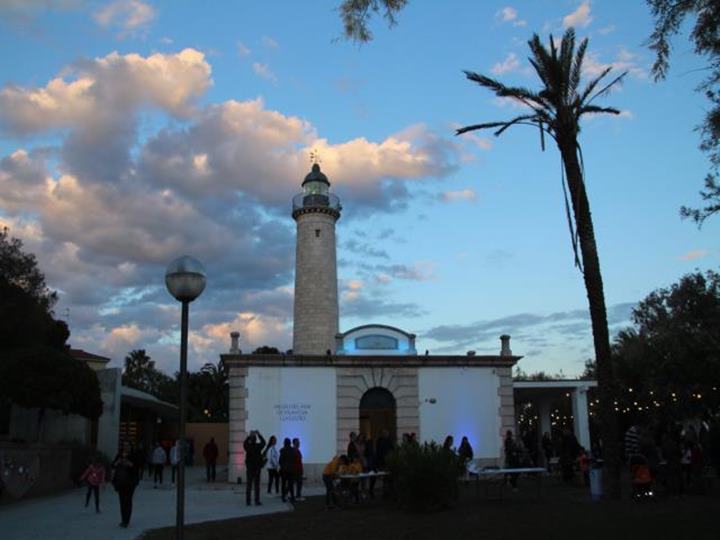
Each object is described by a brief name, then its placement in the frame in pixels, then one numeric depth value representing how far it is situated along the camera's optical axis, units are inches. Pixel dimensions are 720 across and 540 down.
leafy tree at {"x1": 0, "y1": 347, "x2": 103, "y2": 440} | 904.3
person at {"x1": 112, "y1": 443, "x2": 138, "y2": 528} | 516.7
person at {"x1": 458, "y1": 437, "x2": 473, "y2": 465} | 775.2
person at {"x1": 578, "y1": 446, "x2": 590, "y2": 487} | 772.0
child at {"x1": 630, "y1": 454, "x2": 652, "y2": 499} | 557.3
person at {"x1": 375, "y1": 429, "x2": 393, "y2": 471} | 737.6
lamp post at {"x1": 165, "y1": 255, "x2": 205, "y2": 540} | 336.1
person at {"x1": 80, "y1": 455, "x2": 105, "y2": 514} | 620.4
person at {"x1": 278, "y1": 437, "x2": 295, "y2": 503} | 663.1
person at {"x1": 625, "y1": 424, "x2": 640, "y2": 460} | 624.4
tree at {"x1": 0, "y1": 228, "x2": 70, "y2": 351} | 951.6
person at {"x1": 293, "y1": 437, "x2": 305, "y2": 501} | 669.3
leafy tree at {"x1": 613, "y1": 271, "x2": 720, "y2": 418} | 1218.0
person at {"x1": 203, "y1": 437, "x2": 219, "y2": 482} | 1011.3
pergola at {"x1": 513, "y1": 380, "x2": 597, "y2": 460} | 1175.0
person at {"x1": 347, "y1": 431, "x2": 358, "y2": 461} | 690.2
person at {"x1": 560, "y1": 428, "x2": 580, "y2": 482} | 793.6
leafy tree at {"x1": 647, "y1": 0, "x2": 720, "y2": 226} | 383.2
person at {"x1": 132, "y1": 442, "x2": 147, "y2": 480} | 907.1
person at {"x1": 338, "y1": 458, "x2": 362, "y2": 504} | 616.6
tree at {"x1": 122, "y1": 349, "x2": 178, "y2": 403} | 2645.2
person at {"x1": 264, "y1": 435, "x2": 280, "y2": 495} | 701.9
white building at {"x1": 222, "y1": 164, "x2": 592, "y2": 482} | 943.7
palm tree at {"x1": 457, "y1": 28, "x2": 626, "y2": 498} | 614.2
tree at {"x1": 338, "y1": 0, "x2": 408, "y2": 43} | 337.0
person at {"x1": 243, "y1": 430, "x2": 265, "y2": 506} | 651.6
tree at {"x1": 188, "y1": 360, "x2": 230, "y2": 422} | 2405.3
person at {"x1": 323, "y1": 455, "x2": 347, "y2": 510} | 595.8
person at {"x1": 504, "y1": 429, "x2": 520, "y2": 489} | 783.7
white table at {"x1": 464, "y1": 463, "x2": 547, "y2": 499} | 587.5
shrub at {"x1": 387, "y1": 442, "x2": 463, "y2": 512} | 517.3
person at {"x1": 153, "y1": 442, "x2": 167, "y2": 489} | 956.6
